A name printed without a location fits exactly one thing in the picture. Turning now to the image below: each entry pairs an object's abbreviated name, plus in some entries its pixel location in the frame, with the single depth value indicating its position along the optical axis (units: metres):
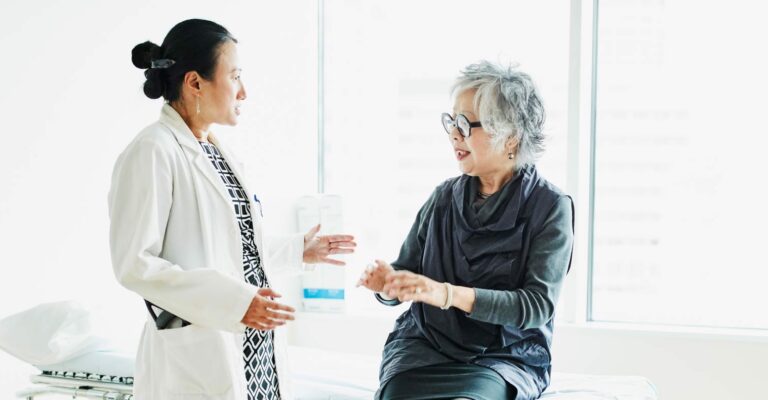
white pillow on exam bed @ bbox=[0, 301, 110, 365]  2.13
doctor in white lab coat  1.70
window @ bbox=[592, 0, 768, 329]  3.80
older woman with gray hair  2.02
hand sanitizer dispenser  4.20
